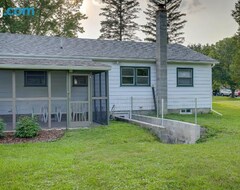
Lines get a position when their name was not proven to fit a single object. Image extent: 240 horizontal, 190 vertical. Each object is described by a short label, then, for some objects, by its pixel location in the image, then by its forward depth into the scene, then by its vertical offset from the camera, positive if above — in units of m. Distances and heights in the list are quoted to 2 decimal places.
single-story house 8.09 +0.77
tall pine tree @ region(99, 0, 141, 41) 26.63 +9.50
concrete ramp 6.76 -1.43
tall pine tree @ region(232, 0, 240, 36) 22.42 +8.71
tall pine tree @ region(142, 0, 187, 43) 27.27 +9.74
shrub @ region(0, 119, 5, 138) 6.51 -1.13
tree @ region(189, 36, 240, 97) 31.59 +4.87
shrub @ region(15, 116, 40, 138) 6.56 -1.20
